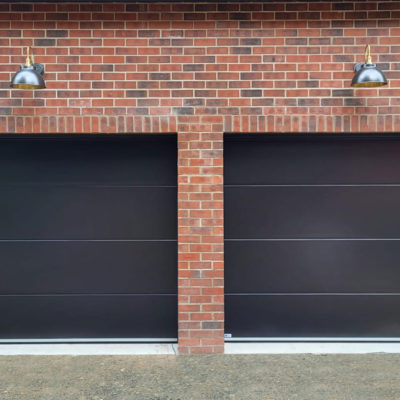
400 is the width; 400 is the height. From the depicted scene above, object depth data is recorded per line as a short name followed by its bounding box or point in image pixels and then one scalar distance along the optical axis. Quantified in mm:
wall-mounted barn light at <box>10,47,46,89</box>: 4445
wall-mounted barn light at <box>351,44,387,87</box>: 4473
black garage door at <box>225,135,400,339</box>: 5168
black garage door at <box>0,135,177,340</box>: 5156
